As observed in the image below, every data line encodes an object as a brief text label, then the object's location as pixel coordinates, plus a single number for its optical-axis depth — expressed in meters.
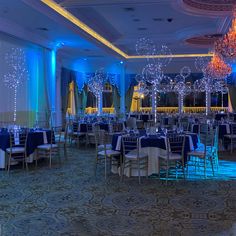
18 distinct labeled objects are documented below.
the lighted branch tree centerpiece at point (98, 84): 17.45
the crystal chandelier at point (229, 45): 7.95
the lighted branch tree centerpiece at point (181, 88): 18.87
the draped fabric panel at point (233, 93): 21.33
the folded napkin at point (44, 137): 8.34
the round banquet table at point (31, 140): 7.69
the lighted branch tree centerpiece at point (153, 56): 10.06
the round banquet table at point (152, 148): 6.75
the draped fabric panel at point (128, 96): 22.15
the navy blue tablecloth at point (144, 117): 18.04
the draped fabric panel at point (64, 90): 17.83
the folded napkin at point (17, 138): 7.71
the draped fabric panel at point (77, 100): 20.00
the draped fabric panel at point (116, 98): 21.86
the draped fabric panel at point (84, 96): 20.91
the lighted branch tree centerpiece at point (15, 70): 12.47
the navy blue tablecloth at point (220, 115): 16.80
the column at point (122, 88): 20.38
